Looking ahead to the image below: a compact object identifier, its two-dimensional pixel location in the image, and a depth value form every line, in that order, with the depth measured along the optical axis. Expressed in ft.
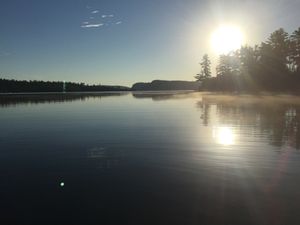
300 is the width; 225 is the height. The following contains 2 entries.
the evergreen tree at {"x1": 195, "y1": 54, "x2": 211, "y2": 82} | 407.05
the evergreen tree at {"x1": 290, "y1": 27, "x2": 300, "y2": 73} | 193.49
